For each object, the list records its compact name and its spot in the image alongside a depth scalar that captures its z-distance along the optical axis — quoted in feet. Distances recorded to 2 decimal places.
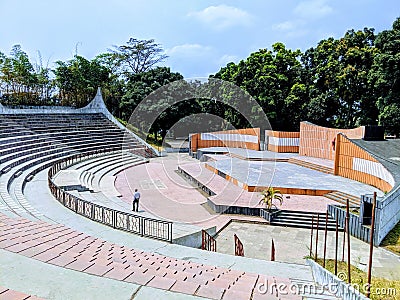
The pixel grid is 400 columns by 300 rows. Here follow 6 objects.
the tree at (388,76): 70.38
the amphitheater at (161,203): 11.44
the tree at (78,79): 106.73
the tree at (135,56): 140.67
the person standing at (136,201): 36.66
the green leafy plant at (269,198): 37.37
